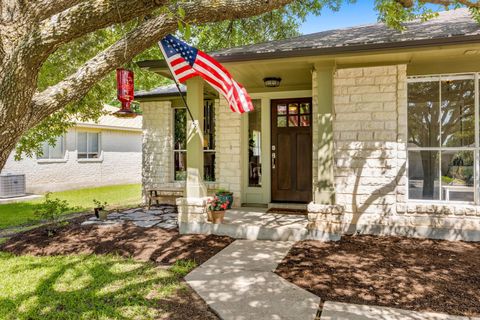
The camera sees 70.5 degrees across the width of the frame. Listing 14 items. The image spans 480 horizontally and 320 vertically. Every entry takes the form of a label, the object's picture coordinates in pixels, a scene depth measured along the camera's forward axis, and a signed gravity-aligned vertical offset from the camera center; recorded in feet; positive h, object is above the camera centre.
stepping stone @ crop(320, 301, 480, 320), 10.03 -4.74
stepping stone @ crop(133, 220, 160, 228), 22.31 -4.36
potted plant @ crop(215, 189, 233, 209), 25.14 -2.80
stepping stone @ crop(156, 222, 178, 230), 21.57 -4.35
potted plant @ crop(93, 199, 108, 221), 24.08 -3.86
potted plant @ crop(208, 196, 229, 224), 19.92 -3.05
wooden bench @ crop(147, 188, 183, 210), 28.14 -3.11
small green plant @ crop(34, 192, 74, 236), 21.04 -3.26
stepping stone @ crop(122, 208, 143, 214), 27.40 -4.29
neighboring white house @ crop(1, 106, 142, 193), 45.78 -0.14
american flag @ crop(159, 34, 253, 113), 16.93 +4.61
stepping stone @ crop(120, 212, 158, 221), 24.66 -4.31
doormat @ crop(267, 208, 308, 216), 23.73 -3.85
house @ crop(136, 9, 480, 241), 17.99 +1.87
